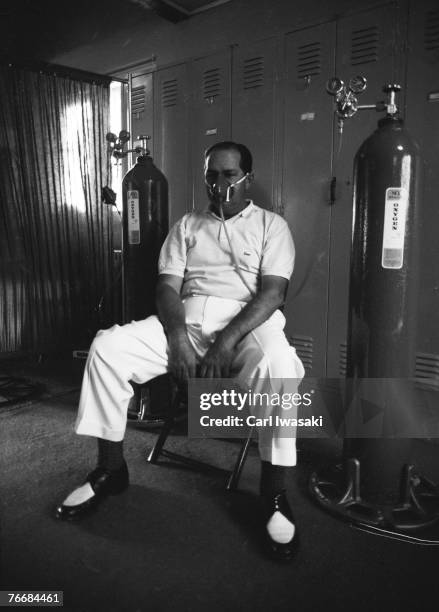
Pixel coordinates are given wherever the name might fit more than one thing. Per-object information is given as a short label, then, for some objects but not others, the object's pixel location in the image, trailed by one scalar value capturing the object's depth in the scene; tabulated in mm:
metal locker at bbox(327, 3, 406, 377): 2420
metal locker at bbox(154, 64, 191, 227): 3275
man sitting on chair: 1690
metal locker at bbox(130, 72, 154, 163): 3455
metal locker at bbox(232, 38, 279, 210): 2854
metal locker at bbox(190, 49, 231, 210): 3045
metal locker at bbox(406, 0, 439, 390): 2307
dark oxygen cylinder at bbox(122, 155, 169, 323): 2549
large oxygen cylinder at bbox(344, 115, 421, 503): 1643
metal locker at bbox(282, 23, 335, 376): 2672
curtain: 3541
